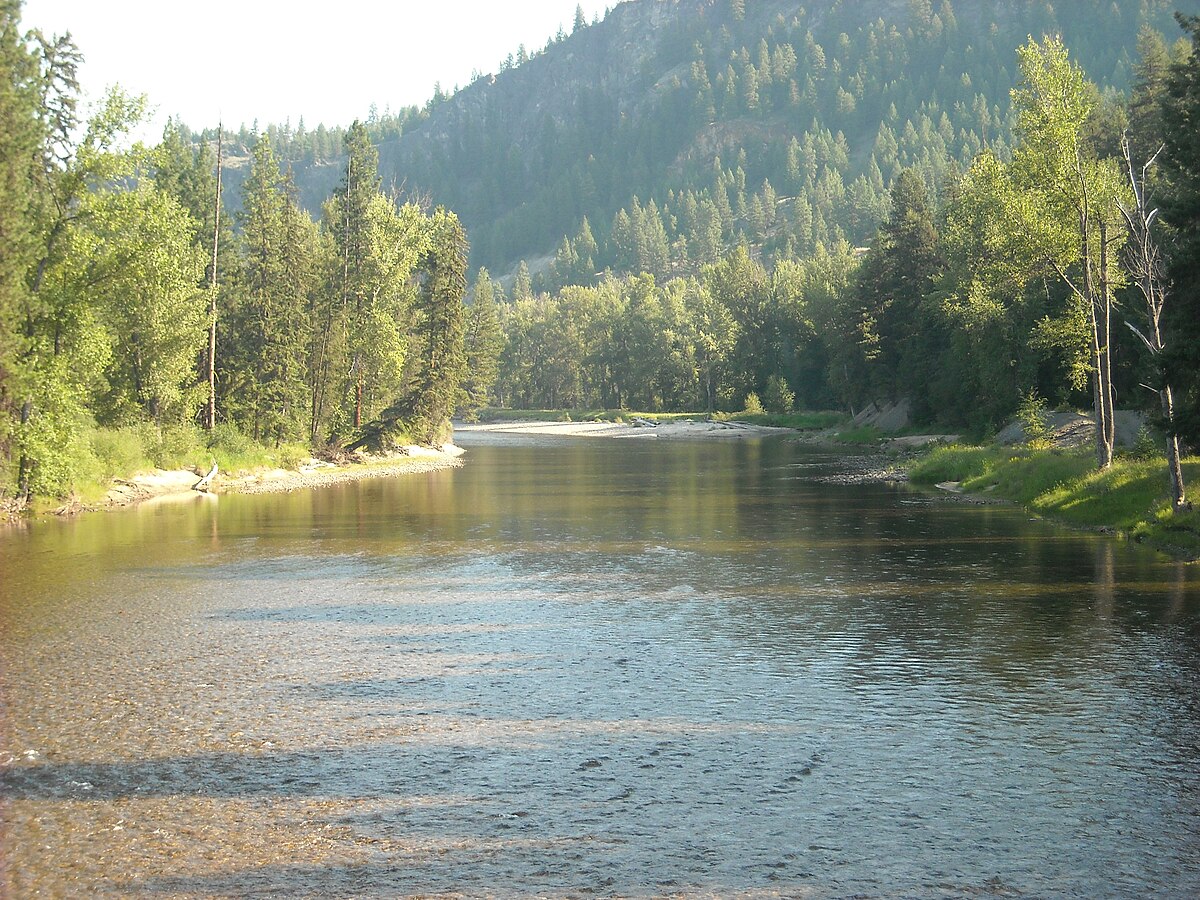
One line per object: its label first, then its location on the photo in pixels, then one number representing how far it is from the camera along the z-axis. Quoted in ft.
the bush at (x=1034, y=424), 164.92
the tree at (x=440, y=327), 255.29
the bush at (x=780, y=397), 408.26
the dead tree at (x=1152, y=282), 94.32
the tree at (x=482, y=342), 390.83
